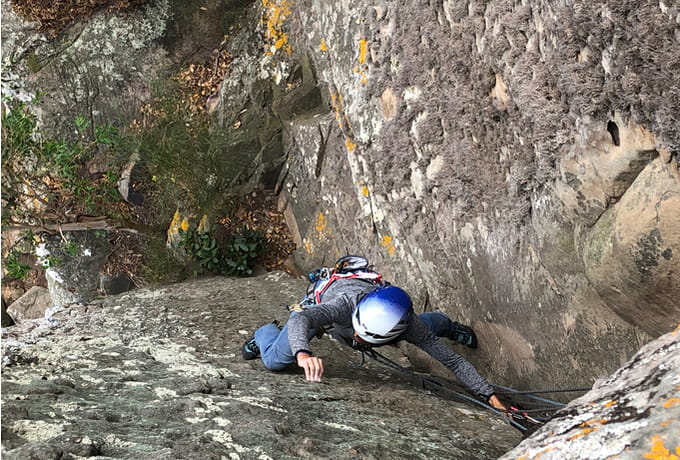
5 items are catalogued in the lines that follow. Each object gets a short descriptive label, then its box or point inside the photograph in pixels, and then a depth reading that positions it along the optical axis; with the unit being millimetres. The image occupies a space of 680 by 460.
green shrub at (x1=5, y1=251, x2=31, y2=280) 7109
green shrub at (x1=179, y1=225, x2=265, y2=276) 8453
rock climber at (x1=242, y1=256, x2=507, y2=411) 4238
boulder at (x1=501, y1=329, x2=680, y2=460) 2037
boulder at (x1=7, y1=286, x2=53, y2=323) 10945
